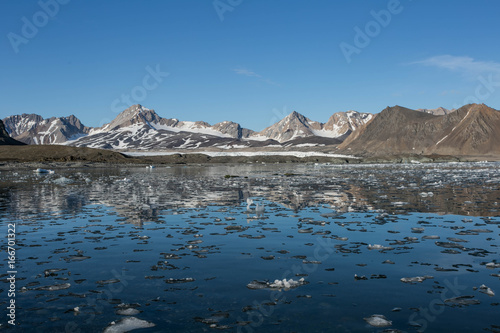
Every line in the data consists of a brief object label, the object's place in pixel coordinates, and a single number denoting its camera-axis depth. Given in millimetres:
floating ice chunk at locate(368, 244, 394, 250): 10945
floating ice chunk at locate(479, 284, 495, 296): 7320
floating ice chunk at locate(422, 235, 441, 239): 12258
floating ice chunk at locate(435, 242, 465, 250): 10961
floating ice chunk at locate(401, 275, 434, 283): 8156
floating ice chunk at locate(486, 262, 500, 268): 9023
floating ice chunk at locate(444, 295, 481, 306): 6955
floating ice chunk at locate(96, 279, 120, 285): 8266
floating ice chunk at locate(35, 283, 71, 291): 7880
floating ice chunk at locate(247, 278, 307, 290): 7898
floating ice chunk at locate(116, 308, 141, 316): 6645
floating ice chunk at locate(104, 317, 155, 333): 6086
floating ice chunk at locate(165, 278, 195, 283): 8281
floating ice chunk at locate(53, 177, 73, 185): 36562
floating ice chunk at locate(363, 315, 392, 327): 6188
